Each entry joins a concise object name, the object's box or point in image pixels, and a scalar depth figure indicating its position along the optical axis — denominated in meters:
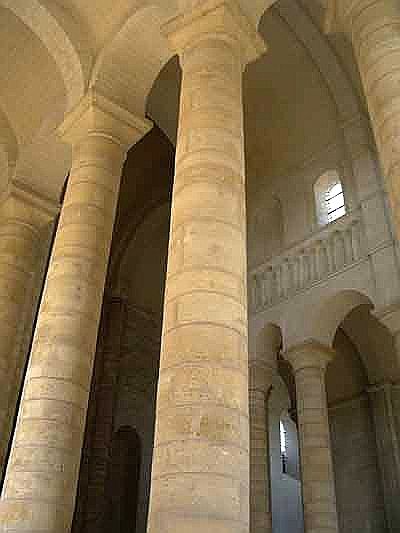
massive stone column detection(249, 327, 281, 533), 10.80
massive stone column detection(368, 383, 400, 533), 13.51
